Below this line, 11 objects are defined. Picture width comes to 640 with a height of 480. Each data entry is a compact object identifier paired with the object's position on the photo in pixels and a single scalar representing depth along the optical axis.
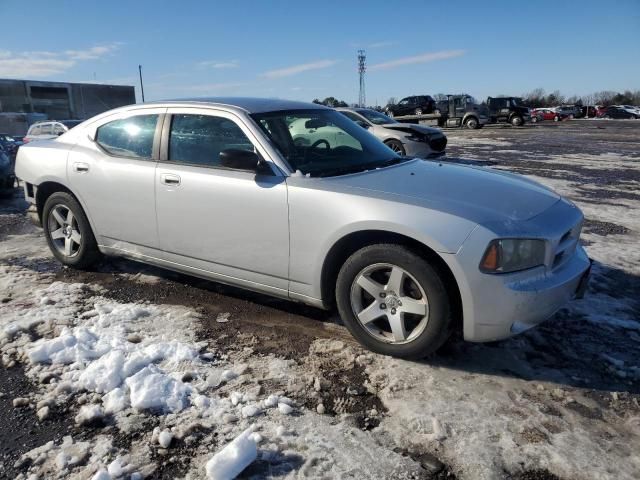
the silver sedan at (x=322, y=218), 2.79
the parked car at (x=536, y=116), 42.88
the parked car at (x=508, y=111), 33.62
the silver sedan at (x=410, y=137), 11.76
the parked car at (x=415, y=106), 32.84
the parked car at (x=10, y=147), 11.45
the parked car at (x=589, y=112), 49.93
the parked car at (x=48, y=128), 15.89
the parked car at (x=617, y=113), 45.06
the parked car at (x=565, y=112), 45.66
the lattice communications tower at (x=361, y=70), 76.19
